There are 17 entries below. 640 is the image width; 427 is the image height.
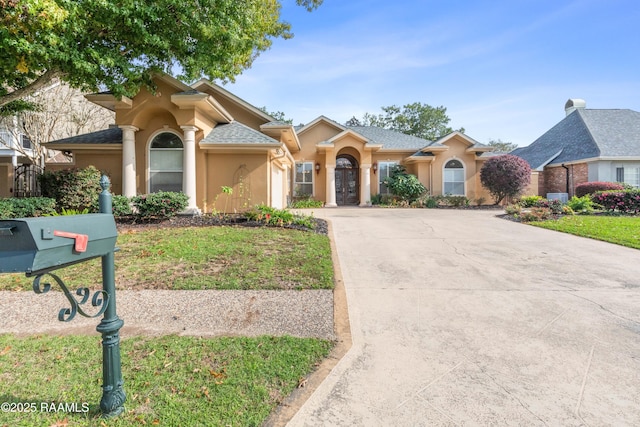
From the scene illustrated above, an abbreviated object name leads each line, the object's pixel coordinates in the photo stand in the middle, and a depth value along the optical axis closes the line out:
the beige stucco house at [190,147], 11.71
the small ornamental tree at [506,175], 18.70
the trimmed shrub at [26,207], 9.05
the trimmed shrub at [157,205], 10.25
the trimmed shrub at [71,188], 10.53
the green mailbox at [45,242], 1.56
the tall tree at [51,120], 19.28
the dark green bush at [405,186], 19.70
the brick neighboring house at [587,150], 20.14
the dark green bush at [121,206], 10.39
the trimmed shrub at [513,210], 14.02
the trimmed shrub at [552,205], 14.84
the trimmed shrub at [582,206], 15.10
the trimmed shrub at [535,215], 12.93
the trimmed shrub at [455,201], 20.27
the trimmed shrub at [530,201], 15.63
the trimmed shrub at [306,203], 19.44
